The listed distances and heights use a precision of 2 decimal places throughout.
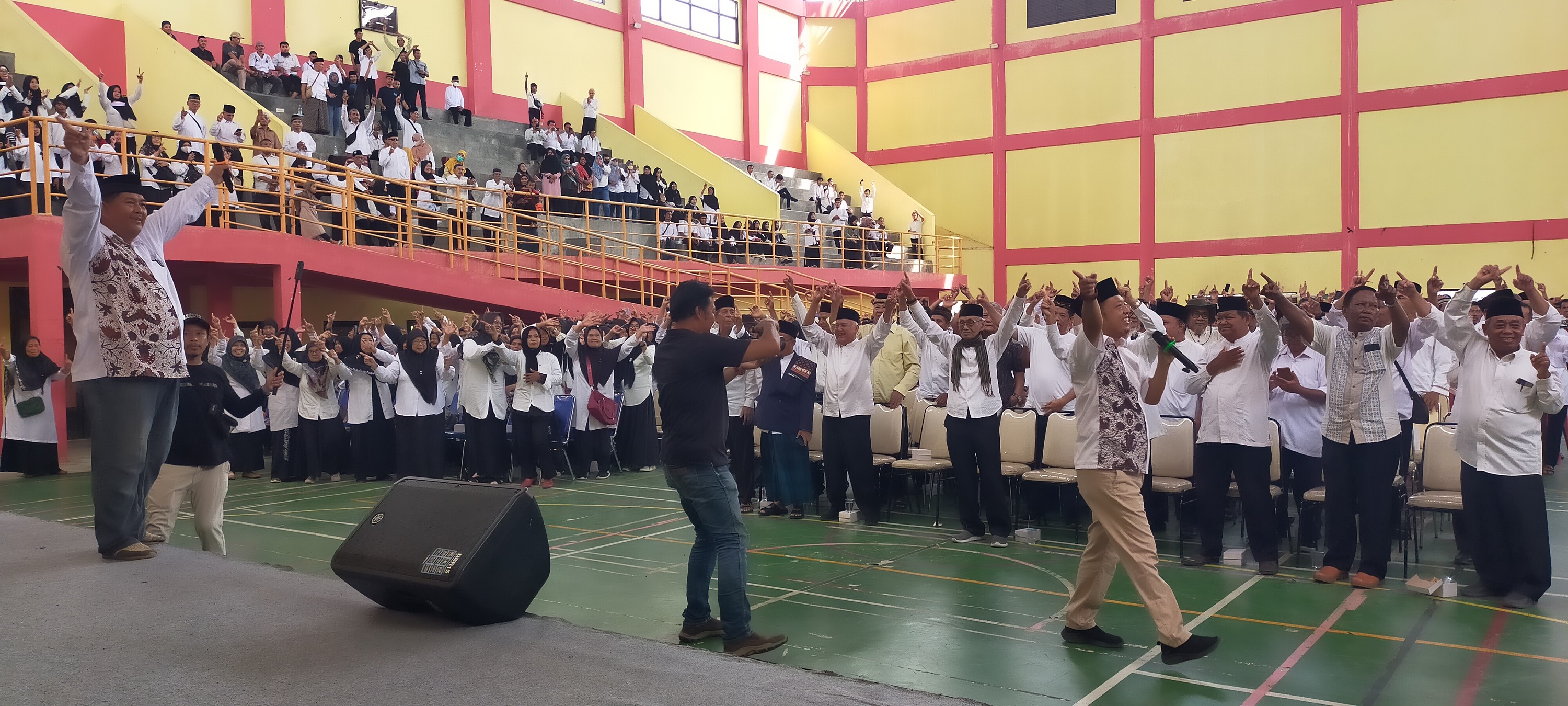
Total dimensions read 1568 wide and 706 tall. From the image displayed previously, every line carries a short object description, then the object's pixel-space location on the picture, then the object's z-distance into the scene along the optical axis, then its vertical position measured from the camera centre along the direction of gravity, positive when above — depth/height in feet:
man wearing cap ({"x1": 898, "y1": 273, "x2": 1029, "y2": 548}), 25.14 -2.46
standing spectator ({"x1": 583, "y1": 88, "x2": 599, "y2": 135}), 73.77 +15.20
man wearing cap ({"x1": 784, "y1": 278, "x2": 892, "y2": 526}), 27.94 -2.26
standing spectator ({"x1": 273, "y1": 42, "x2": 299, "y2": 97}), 59.57 +14.87
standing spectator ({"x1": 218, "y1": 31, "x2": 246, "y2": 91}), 56.90 +14.87
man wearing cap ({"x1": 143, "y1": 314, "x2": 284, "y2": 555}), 19.34 -2.34
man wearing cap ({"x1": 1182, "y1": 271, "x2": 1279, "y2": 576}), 21.52 -2.37
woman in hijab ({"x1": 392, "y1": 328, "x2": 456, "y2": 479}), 35.86 -2.50
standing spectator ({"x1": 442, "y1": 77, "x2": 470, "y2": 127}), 67.67 +14.53
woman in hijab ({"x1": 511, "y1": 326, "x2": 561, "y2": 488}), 35.63 -2.34
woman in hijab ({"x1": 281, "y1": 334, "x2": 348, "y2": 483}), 38.58 -3.00
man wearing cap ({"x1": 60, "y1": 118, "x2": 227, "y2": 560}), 15.79 +0.10
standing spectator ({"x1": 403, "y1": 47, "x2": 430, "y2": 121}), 64.34 +15.32
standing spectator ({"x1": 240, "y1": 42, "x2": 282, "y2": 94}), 58.59 +14.57
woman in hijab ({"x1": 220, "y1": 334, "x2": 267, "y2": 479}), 38.93 -3.41
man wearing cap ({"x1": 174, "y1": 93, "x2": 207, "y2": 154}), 49.44 +10.11
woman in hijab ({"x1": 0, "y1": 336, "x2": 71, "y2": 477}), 37.78 -2.81
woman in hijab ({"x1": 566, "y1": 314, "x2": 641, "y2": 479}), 38.78 -1.93
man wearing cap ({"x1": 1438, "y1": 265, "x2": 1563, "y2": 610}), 18.44 -2.39
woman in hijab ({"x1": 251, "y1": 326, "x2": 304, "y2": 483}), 39.37 -2.99
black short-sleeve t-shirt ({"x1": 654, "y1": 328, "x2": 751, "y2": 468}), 15.60 -0.98
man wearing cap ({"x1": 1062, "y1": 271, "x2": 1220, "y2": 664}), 15.20 -2.17
